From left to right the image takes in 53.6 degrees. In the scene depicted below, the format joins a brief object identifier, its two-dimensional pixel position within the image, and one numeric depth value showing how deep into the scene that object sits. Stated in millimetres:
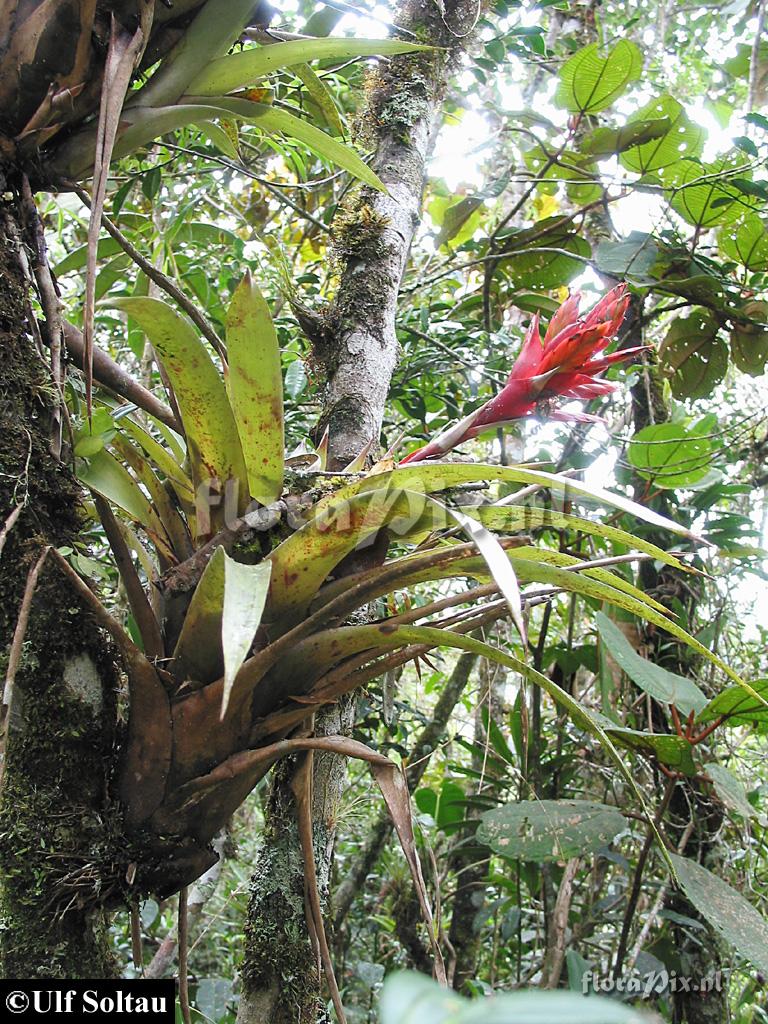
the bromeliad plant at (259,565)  636
